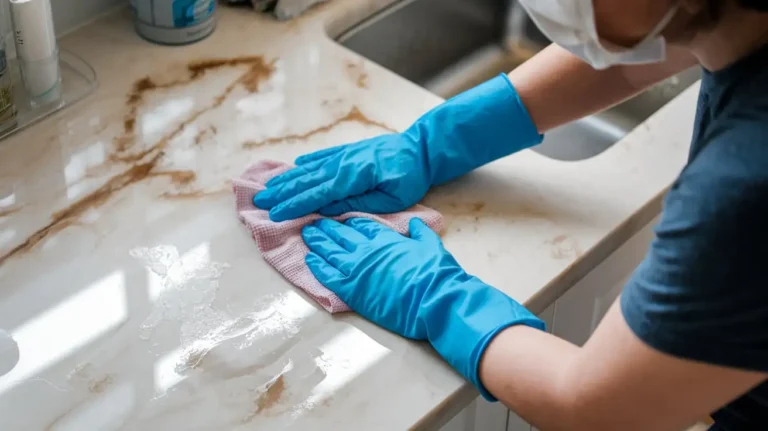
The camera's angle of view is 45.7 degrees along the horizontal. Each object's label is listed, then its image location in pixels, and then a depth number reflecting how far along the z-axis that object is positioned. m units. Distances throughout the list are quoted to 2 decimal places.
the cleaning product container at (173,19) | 1.22
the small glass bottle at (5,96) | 1.08
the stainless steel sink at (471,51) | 1.46
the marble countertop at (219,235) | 0.84
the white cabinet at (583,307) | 1.03
